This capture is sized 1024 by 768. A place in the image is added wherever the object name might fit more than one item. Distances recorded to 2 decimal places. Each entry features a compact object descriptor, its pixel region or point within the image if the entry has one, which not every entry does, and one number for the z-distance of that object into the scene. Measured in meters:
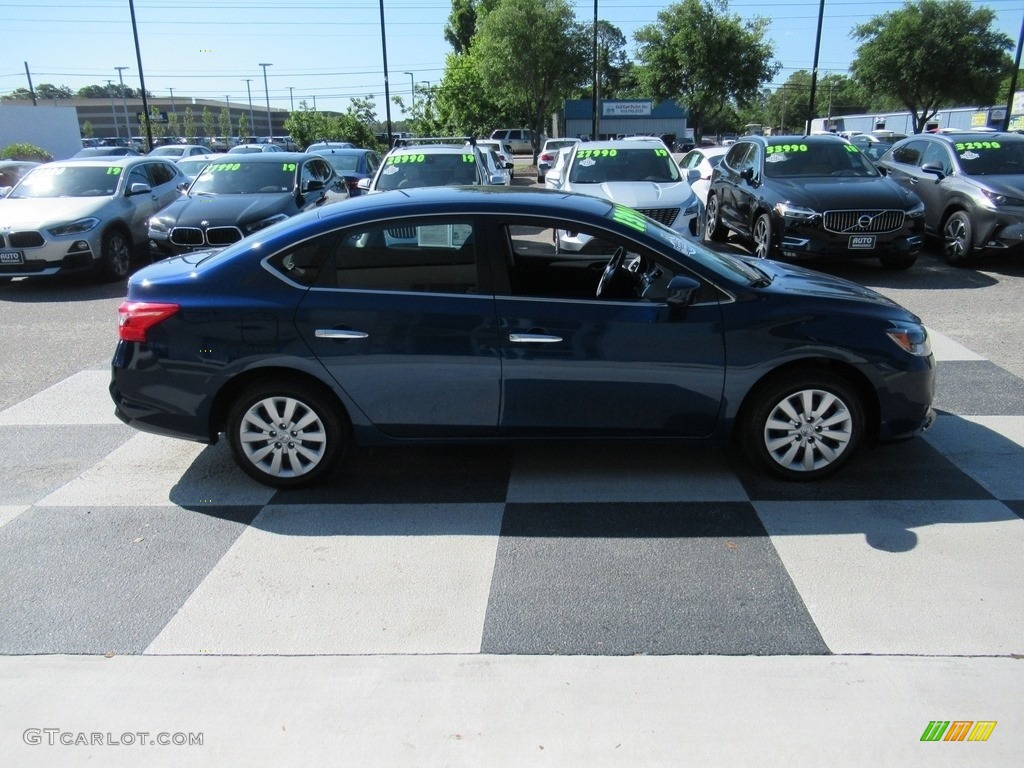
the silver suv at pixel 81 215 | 10.80
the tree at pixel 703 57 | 37.69
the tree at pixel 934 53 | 37.25
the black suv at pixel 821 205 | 10.25
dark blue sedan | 4.44
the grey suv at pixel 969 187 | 10.68
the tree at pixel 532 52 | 38.41
